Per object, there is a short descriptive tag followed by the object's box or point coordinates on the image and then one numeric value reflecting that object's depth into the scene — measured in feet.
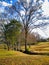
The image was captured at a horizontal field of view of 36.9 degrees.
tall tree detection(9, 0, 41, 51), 47.93
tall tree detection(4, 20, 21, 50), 47.93
